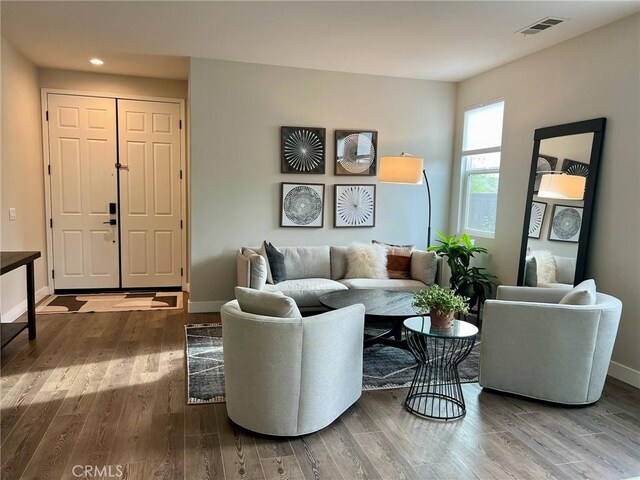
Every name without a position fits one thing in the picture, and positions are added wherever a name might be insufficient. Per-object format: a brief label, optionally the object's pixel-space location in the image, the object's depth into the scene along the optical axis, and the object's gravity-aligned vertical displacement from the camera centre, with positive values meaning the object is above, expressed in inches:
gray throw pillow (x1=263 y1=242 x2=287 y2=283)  181.6 -28.4
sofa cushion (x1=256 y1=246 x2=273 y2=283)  180.4 -25.5
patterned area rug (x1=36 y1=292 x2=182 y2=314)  199.3 -53.5
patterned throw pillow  195.2 -27.8
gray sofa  172.9 -32.5
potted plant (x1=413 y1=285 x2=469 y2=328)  111.6 -25.7
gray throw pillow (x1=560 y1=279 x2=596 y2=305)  115.7 -23.3
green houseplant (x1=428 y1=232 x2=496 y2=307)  187.8 -29.9
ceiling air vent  138.3 +54.2
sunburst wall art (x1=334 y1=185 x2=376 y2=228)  211.5 -5.0
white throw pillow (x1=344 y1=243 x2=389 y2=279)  190.7 -27.4
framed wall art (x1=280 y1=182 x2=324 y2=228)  204.4 -5.4
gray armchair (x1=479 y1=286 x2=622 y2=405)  113.7 -35.9
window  200.2 +14.7
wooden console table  142.3 -39.4
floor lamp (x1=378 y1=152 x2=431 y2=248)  178.9 +10.4
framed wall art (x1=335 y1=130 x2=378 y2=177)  208.5 +19.2
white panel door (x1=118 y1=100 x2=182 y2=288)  227.1 -2.9
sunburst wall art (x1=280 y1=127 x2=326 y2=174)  201.6 +18.6
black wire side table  111.2 -46.3
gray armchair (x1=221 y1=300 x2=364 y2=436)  94.4 -36.8
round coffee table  133.9 -33.5
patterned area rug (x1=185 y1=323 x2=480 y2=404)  123.4 -52.4
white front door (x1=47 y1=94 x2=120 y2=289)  218.2 -2.4
